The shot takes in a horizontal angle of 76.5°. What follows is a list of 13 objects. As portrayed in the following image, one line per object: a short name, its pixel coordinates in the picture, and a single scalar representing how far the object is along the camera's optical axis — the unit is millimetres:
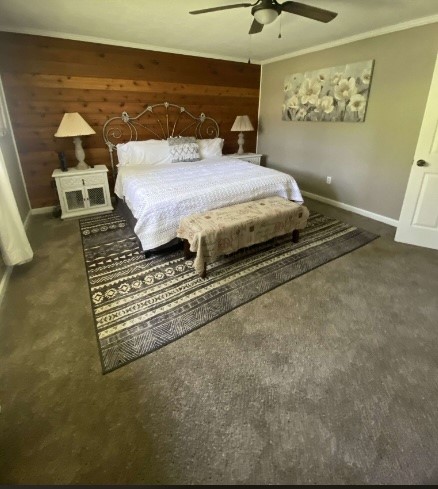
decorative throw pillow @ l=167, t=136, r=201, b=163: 4023
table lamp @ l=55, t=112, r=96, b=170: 3412
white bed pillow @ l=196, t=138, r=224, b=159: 4387
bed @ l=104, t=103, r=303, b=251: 2590
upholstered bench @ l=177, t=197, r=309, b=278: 2365
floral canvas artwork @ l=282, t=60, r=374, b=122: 3469
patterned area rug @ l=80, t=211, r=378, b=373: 1854
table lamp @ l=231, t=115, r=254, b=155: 4664
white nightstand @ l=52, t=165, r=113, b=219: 3562
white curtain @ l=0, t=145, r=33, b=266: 2197
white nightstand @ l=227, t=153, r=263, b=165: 4775
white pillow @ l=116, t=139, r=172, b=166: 3885
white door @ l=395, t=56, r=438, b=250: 2639
